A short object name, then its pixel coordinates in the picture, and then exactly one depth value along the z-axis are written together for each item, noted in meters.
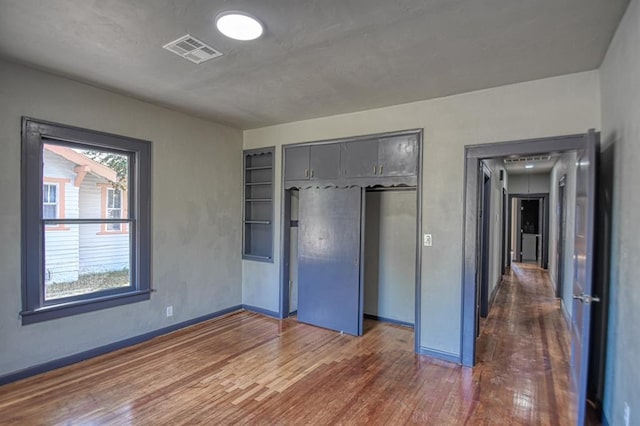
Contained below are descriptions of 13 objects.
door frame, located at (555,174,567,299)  5.70
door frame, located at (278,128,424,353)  3.59
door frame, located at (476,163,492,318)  4.48
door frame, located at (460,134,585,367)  3.29
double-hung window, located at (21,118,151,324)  2.95
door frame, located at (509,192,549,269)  9.45
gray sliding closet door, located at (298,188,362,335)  4.11
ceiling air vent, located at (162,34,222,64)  2.38
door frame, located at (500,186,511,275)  7.50
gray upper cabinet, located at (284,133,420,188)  3.71
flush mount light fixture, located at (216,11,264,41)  2.06
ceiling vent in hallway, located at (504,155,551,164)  7.16
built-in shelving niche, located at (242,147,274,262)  4.93
